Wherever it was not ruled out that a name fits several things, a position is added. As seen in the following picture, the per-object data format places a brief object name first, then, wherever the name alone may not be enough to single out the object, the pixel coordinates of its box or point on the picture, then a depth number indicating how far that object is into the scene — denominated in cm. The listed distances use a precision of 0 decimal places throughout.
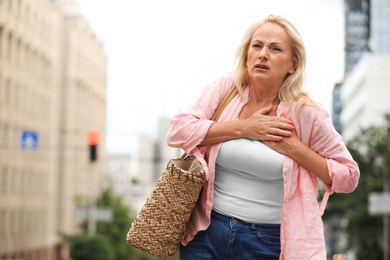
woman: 455
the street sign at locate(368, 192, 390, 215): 4275
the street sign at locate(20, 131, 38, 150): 4041
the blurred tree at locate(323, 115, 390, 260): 5744
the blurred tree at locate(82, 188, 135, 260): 7292
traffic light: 3272
